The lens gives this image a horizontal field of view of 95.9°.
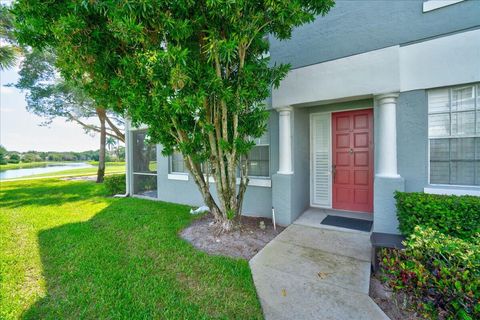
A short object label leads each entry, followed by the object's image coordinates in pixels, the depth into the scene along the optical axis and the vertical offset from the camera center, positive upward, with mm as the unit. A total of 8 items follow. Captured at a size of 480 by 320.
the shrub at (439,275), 1934 -1147
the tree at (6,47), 7266 +3830
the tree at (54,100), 12398 +3576
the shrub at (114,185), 9852 -1237
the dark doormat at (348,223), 4684 -1493
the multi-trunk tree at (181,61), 3047 +1582
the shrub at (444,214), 3215 -881
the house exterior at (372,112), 3863 +965
